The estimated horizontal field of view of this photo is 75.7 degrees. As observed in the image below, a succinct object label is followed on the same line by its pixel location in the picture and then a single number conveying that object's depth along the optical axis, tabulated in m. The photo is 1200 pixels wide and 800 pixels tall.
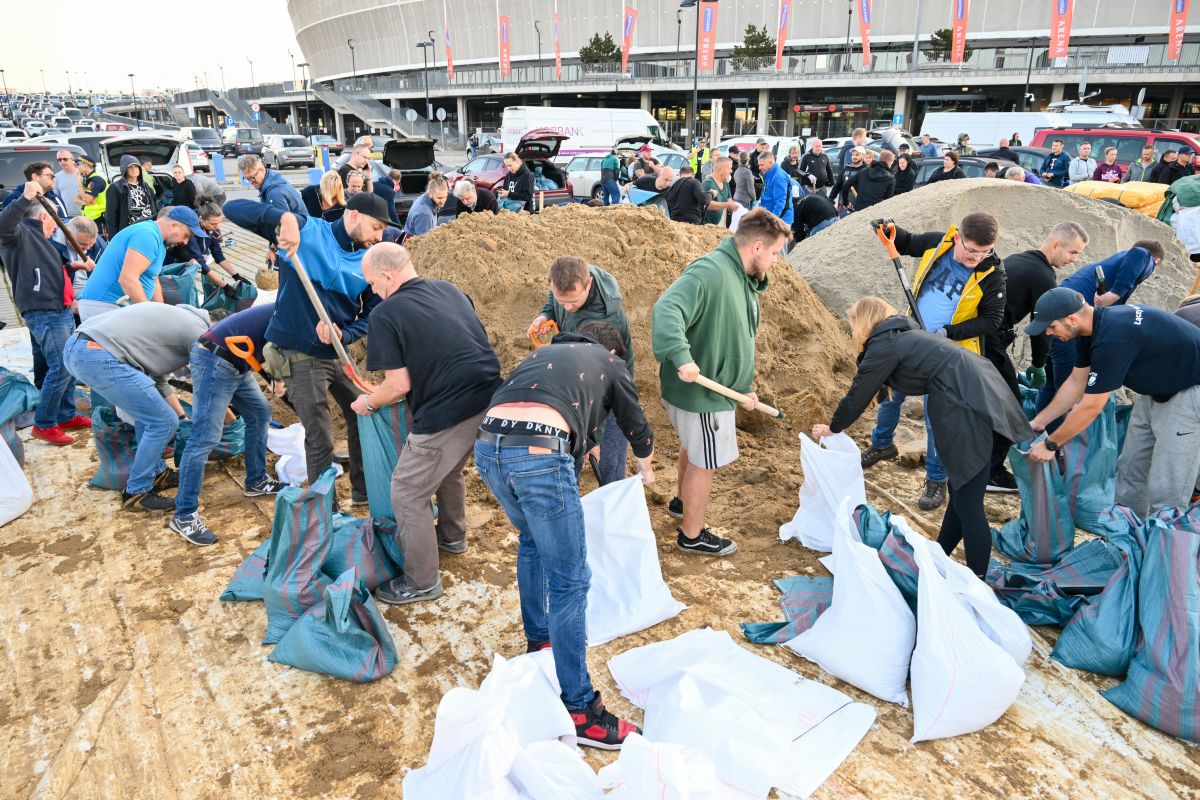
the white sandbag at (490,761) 2.05
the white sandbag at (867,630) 2.92
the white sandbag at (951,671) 2.71
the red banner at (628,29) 45.25
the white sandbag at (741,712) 2.49
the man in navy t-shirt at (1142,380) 3.43
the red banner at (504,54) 53.06
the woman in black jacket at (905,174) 10.73
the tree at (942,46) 43.19
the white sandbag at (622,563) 3.31
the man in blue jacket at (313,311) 3.86
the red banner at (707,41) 38.95
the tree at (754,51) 47.22
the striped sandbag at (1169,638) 2.75
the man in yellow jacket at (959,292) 4.28
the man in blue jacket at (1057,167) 13.53
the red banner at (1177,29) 35.56
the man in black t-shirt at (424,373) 3.13
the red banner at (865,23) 40.31
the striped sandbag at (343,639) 3.01
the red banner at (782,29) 41.31
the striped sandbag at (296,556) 3.24
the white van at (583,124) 27.48
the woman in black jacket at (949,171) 10.25
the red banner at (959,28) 37.53
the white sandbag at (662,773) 1.94
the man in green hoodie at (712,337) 3.48
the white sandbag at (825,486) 3.80
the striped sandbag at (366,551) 3.45
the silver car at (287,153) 28.62
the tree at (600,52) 53.56
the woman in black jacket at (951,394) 3.31
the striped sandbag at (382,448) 3.72
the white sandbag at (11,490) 4.33
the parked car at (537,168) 13.48
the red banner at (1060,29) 36.31
